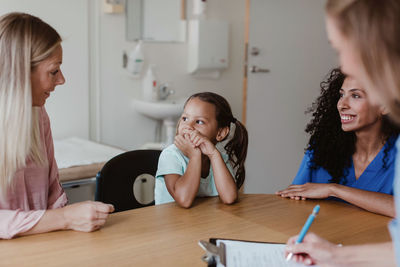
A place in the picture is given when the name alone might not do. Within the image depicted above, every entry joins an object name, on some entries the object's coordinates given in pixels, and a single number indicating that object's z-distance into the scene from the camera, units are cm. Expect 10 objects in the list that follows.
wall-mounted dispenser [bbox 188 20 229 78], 363
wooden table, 101
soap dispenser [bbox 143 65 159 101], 341
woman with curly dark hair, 164
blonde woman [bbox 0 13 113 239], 112
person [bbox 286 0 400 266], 67
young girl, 146
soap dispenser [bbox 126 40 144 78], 329
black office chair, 168
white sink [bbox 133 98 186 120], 320
